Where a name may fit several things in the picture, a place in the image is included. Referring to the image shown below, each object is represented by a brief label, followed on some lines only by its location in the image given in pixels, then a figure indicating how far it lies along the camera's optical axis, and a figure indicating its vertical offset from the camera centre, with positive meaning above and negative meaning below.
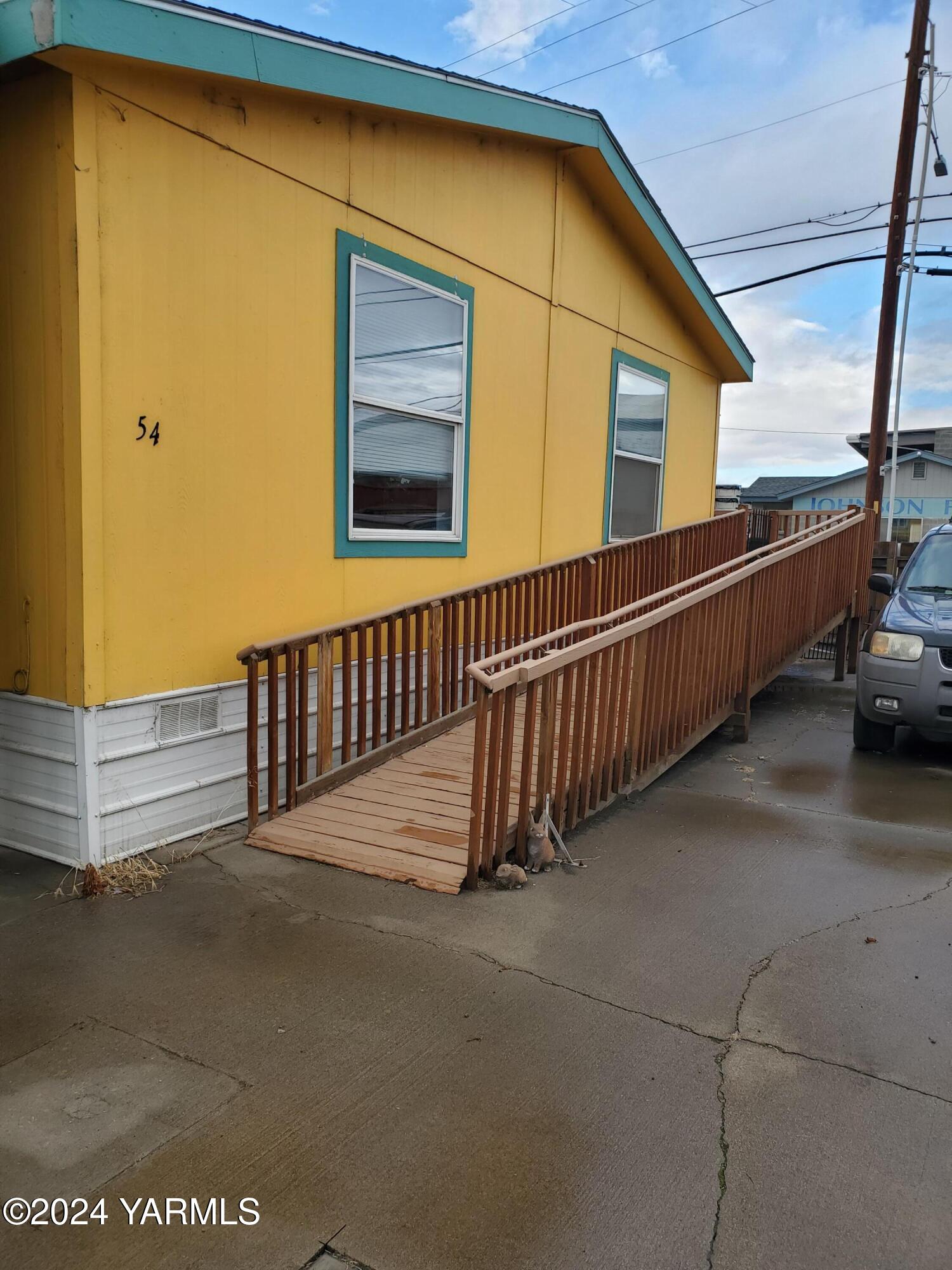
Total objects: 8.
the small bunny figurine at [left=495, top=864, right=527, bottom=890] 4.11 -1.71
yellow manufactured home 4.00 +0.71
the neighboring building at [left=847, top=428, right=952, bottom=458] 35.31 +3.18
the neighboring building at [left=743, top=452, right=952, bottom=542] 33.16 +0.95
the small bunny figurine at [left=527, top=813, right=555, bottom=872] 4.36 -1.66
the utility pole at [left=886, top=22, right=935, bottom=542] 15.91 +4.92
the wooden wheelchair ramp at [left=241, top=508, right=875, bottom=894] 4.23 -1.28
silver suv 6.25 -1.06
